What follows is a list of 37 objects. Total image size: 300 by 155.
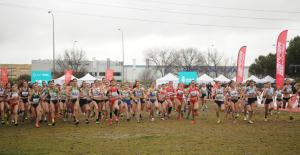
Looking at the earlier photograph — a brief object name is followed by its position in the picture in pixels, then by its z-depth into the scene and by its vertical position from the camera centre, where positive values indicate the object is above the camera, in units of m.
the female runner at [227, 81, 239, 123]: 18.02 -1.32
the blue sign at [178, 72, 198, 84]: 38.56 -0.80
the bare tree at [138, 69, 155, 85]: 99.25 -1.85
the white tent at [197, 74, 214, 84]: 51.44 -1.51
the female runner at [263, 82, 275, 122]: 18.57 -1.35
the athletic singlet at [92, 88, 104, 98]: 18.37 -1.25
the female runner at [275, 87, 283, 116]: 21.05 -1.63
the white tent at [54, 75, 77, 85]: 47.85 -1.65
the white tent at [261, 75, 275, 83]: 52.69 -1.43
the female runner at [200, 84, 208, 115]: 25.59 -1.91
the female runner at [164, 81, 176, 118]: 20.42 -1.59
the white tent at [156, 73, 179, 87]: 48.61 -1.42
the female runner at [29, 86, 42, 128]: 17.36 -1.65
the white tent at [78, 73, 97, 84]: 47.45 -1.35
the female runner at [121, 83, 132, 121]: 18.91 -1.47
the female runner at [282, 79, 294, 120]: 19.81 -1.16
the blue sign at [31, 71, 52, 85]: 34.81 -0.82
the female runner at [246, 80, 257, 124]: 17.83 -1.36
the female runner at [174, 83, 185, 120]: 20.53 -1.75
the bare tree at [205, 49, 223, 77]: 96.81 +2.47
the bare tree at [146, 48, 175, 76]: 100.56 +2.17
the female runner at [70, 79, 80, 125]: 17.70 -1.41
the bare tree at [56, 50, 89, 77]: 89.99 +1.49
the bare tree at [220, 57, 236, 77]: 96.50 -0.12
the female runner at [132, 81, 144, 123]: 19.34 -1.55
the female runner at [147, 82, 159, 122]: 19.83 -1.65
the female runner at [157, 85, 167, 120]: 20.12 -1.66
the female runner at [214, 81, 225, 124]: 18.13 -1.48
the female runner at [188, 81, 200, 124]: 18.56 -1.47
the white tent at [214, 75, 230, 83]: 51.04 -1.45
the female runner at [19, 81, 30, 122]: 18.14 -1.41
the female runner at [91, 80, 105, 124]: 18.38 -1.45
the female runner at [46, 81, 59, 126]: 17.75 -1.47
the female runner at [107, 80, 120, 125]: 18.50 -1.61
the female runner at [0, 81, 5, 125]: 18.06 -1.72
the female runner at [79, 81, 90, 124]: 17.98 -1.47
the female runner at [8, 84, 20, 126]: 17.48 -1.61
